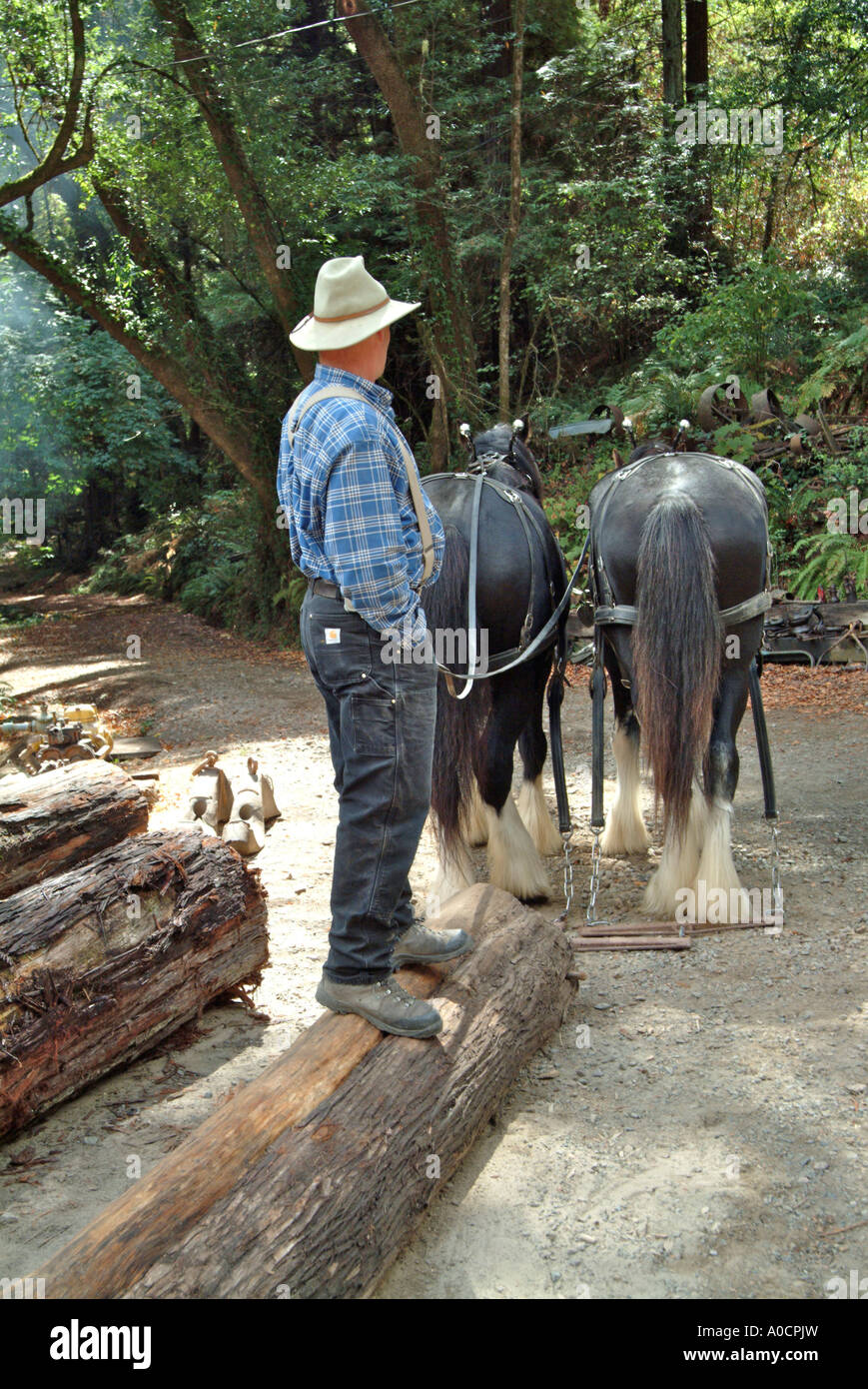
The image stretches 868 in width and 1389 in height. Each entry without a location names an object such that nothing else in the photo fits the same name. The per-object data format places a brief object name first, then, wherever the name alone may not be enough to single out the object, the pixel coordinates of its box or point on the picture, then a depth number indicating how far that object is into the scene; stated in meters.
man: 2.94
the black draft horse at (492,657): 5.04
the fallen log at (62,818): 5.01
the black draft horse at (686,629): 4.68
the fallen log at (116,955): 3.62
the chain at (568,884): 5.27
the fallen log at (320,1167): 2.38
